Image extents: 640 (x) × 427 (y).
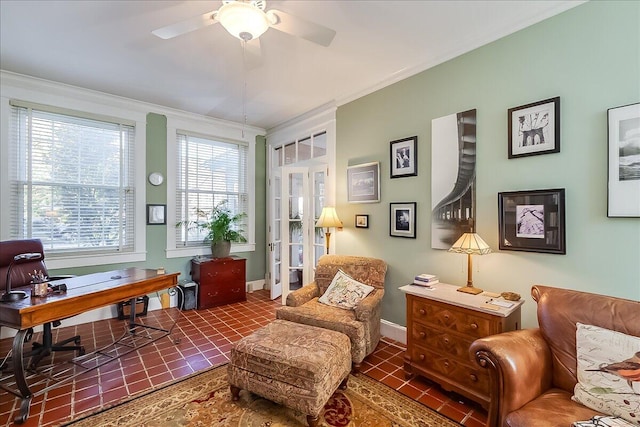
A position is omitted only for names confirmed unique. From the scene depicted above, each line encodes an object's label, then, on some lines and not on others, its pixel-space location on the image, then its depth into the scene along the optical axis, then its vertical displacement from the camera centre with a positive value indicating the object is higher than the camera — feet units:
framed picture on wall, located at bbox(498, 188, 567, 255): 6.60 -0.21
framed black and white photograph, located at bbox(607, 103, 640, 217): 5.66 +1.05
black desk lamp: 6.74 -1.95
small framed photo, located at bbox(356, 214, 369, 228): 11.21 -0.33
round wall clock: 13.20 +1.66
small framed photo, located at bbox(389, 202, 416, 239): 9.61 -0.25
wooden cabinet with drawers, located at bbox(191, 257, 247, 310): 13.44 -3.26
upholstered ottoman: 5.83 -3.38
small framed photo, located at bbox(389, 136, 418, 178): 9.55 +1.93
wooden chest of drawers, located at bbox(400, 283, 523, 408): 6.34 -2.96
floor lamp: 11.47 -0.25
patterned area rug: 6.13 -4.54
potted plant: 14.26 -0.77
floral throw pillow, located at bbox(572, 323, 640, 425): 4.05 -2.45
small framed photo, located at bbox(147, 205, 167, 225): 13.20 -0.03
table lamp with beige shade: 7.04 -0.91
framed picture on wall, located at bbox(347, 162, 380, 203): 10.79 +1.19
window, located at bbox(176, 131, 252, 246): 14.26 +1.84
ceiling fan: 5.17 +3.68
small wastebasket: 13.12 -3.85
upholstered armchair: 7.93 -3.03
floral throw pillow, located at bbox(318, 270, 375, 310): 9.23 -2.65
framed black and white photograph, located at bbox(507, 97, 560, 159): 6.68 +2.07
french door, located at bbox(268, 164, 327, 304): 13.64 -0.82
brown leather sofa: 4.40 -2.54
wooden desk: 6.34 -2.34
